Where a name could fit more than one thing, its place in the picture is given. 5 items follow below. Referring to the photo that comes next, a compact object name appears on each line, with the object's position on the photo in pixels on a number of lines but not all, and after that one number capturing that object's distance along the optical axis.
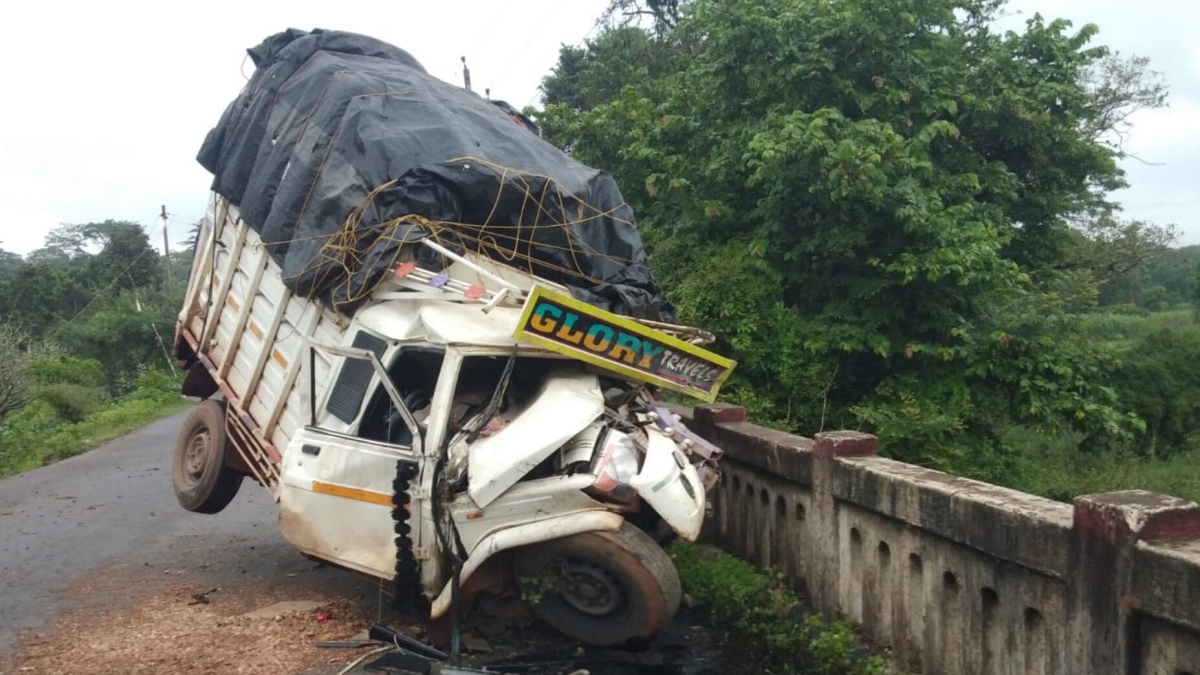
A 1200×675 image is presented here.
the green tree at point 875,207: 10.21
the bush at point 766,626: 5.46
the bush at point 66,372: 30.12
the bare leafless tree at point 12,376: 21.89
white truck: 5.48
